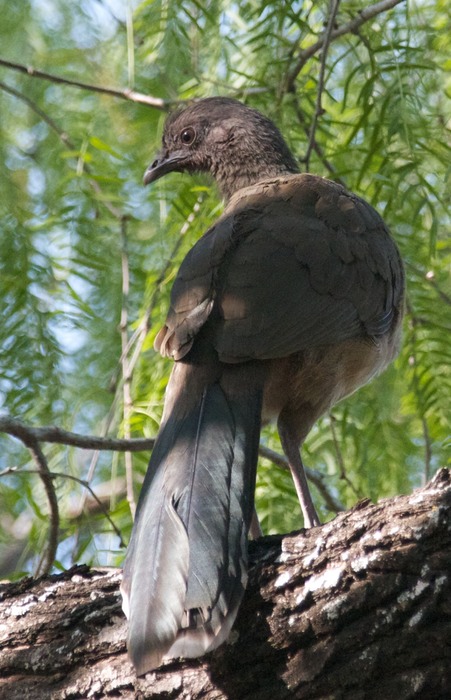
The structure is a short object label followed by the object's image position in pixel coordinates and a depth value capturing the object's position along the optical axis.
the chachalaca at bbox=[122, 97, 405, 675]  5.82
